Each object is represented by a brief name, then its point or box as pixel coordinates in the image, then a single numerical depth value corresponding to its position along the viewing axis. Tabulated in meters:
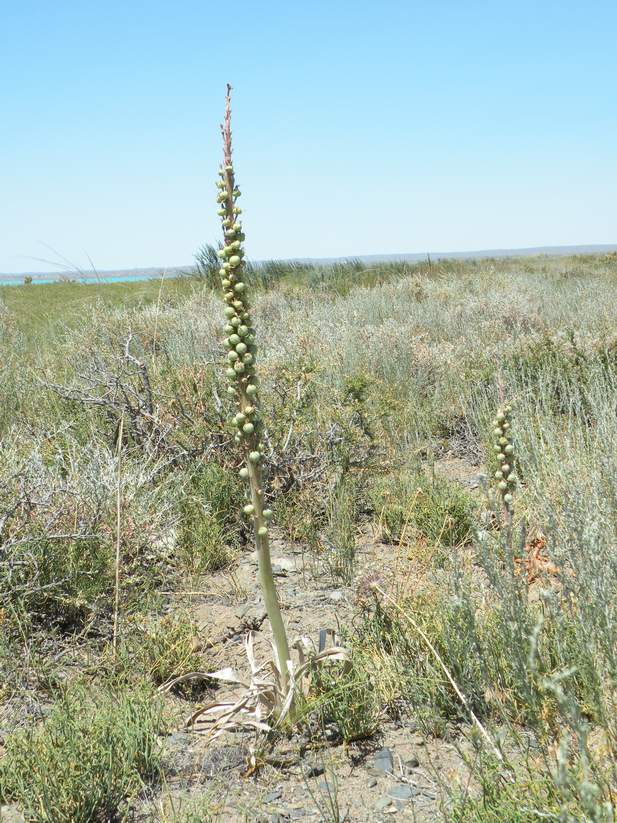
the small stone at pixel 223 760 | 2.46
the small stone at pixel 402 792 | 2.31
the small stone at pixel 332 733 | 2.59
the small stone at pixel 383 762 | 2.44
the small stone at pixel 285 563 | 4.17
